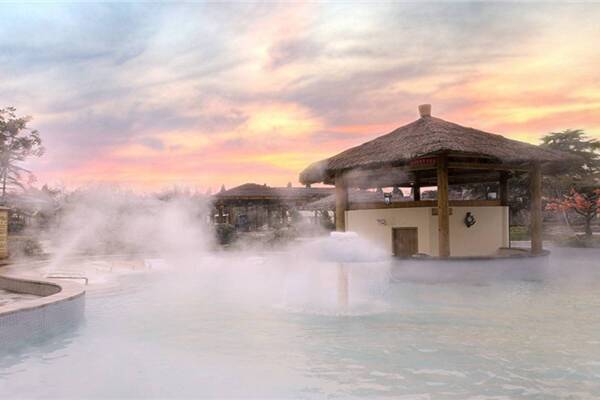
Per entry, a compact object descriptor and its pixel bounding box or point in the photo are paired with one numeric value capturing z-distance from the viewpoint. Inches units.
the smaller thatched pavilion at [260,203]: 1101.1
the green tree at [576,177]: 842.2
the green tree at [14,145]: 1048.2
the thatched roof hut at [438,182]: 468.1
